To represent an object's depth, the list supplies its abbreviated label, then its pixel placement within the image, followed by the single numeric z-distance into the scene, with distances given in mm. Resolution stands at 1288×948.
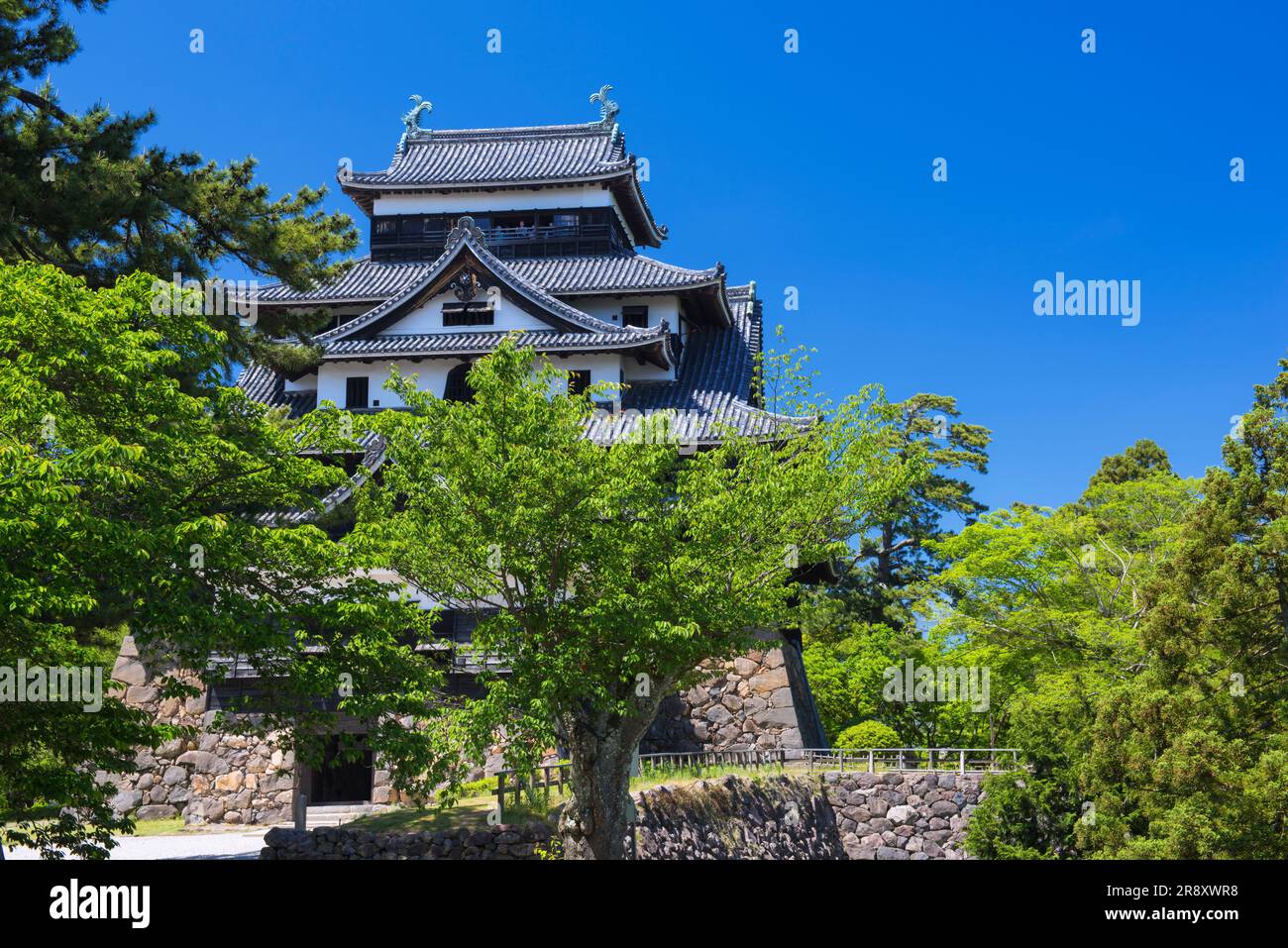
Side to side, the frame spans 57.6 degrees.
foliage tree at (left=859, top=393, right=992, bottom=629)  49875
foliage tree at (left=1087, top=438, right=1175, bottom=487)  50750
